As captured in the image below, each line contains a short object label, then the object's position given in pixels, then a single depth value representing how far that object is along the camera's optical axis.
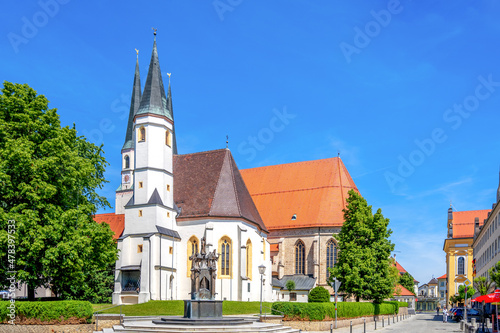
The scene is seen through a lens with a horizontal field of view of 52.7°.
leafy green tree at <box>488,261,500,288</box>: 29.44
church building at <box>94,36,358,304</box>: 42.44
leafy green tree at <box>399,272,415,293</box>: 117.84
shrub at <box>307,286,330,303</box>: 40.72
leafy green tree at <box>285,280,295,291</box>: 54.31
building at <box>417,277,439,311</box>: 136.54
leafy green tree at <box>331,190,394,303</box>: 40.19
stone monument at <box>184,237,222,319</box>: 23.36
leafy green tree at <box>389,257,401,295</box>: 48.93
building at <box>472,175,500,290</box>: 49.72
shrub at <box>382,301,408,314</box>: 53.17
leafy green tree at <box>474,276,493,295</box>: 42.57
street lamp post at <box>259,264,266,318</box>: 29.81
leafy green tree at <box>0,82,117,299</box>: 24.45
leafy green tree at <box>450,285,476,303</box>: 68.69
